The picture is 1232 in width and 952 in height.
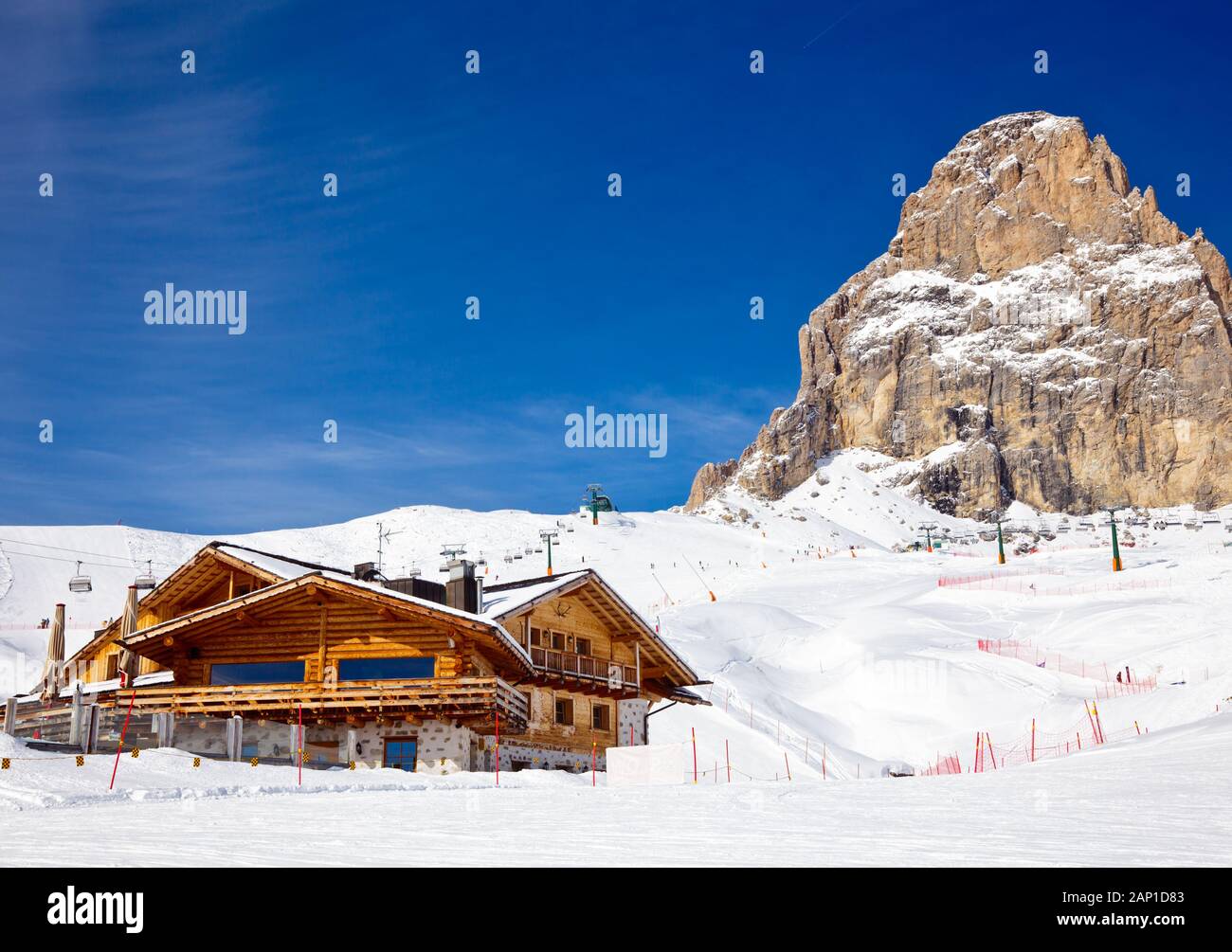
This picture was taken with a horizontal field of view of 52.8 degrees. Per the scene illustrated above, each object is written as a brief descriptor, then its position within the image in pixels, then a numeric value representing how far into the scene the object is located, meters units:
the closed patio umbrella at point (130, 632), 34.62
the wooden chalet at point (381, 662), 29.17
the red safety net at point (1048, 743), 39.16
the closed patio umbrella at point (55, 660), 34.00
